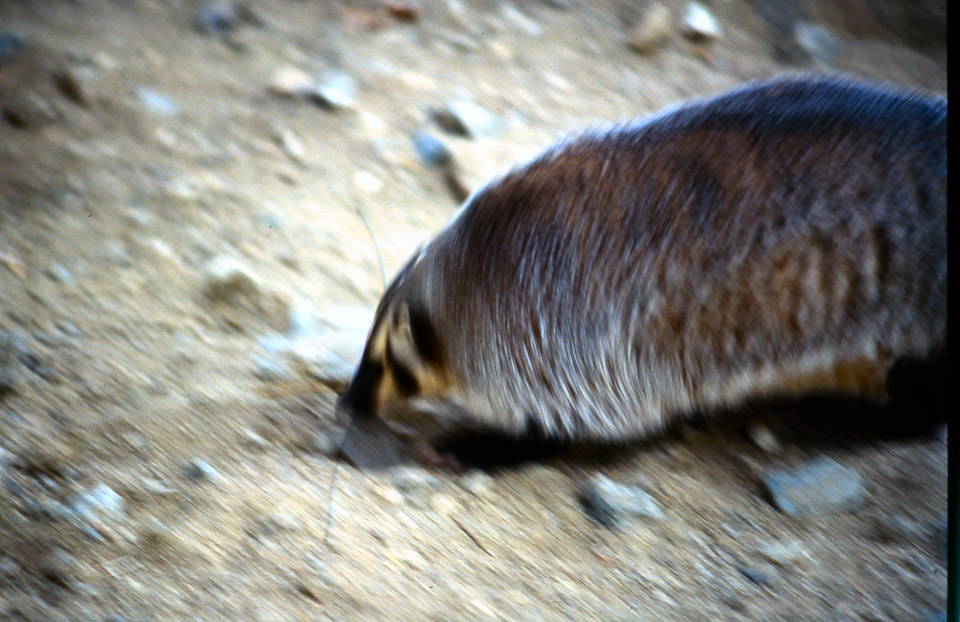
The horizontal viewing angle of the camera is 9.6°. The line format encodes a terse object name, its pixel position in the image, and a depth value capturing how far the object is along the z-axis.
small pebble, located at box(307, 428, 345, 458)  4.46
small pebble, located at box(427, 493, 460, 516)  4.41
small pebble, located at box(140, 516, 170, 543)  4.33
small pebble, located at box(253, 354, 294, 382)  4.52
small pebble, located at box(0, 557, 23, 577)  4.28
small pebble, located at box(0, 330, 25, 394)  4.43
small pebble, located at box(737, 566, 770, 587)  4.39
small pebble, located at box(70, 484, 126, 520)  4.34
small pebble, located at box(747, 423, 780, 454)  4.52
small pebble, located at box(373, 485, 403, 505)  4.41
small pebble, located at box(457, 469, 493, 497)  4.44
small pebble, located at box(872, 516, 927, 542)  4.43
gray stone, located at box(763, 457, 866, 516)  4.46
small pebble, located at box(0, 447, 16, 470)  4.36
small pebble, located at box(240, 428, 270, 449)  4.44
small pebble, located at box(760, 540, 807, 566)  4.41
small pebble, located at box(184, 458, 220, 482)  4.39
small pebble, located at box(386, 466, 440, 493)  4.43
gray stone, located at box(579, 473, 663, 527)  4.44
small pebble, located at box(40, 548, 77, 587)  4.29
